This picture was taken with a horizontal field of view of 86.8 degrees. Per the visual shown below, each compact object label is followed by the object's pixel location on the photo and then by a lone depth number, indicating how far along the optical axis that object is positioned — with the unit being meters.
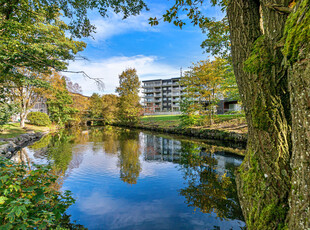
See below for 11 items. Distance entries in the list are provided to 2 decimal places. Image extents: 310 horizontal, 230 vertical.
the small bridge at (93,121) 40.84
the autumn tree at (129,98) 31.50
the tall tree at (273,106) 1.37
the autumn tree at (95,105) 39.84
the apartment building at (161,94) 69.19
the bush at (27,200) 2.15
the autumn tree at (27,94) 20.54
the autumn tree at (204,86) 16.36
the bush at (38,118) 24.77
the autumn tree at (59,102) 25.16
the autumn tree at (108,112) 39.78
